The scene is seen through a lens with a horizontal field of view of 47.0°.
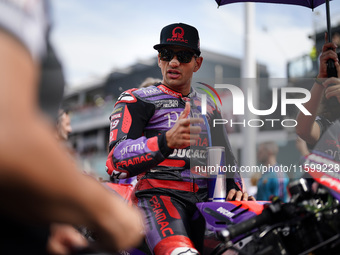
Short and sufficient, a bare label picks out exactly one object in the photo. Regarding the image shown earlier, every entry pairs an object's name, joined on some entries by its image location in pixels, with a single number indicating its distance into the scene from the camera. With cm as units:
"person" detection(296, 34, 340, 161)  235
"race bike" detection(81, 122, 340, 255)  163
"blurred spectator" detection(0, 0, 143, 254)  72
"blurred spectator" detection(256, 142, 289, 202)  225
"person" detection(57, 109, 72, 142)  542
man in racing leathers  219
